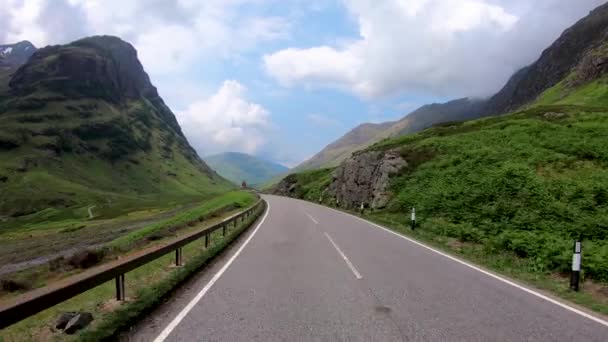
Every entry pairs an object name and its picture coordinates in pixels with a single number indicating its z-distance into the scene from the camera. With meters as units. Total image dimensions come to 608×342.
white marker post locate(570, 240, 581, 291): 8.89
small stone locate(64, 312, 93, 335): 5.72
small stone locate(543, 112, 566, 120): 40.83
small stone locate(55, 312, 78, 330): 5.88
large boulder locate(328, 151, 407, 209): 32.56
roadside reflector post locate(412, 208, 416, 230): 20.59
